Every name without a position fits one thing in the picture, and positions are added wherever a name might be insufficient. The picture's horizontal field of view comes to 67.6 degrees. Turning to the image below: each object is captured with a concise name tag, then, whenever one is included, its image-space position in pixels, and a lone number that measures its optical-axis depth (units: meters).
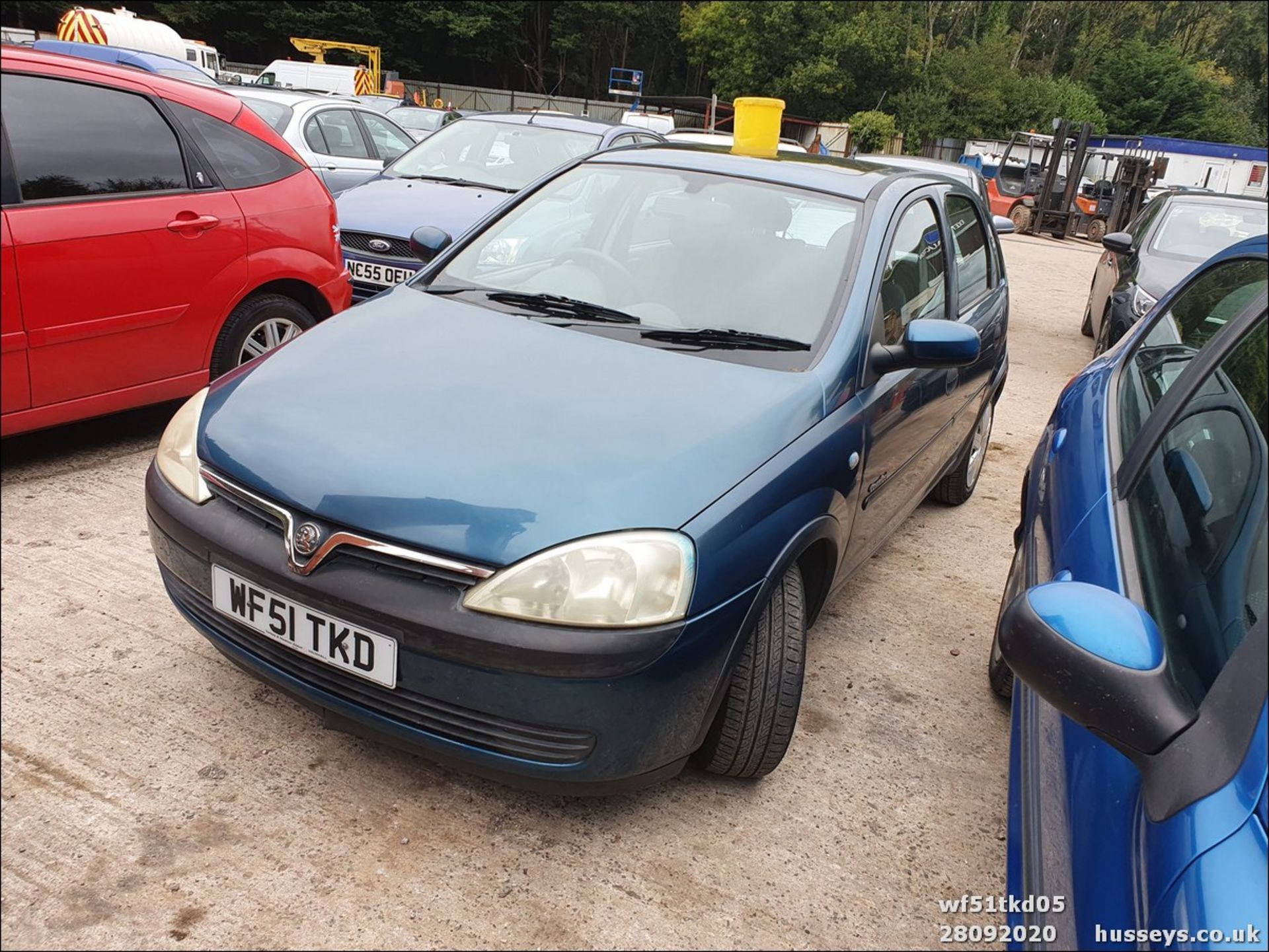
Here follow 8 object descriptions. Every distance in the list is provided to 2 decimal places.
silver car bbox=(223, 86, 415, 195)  8.12
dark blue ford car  5.78
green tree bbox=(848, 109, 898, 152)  36.53
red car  3.32
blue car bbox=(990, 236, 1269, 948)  1.14
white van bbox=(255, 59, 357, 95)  20.61
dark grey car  6.58
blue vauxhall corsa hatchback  1.87
